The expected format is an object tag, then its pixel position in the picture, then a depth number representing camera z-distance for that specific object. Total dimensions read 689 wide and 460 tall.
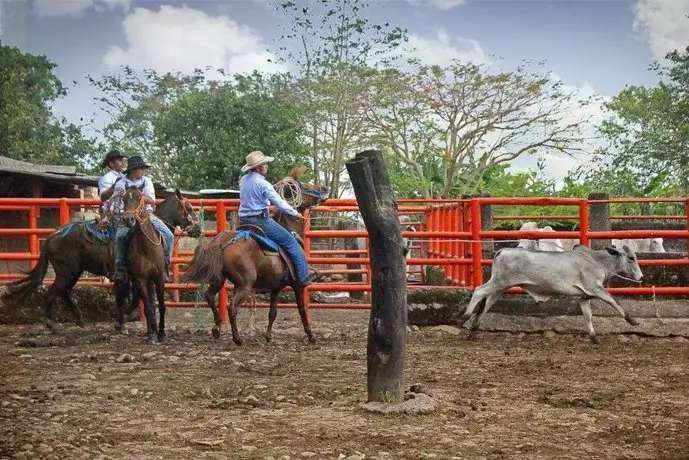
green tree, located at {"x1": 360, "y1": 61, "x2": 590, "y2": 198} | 28.25
